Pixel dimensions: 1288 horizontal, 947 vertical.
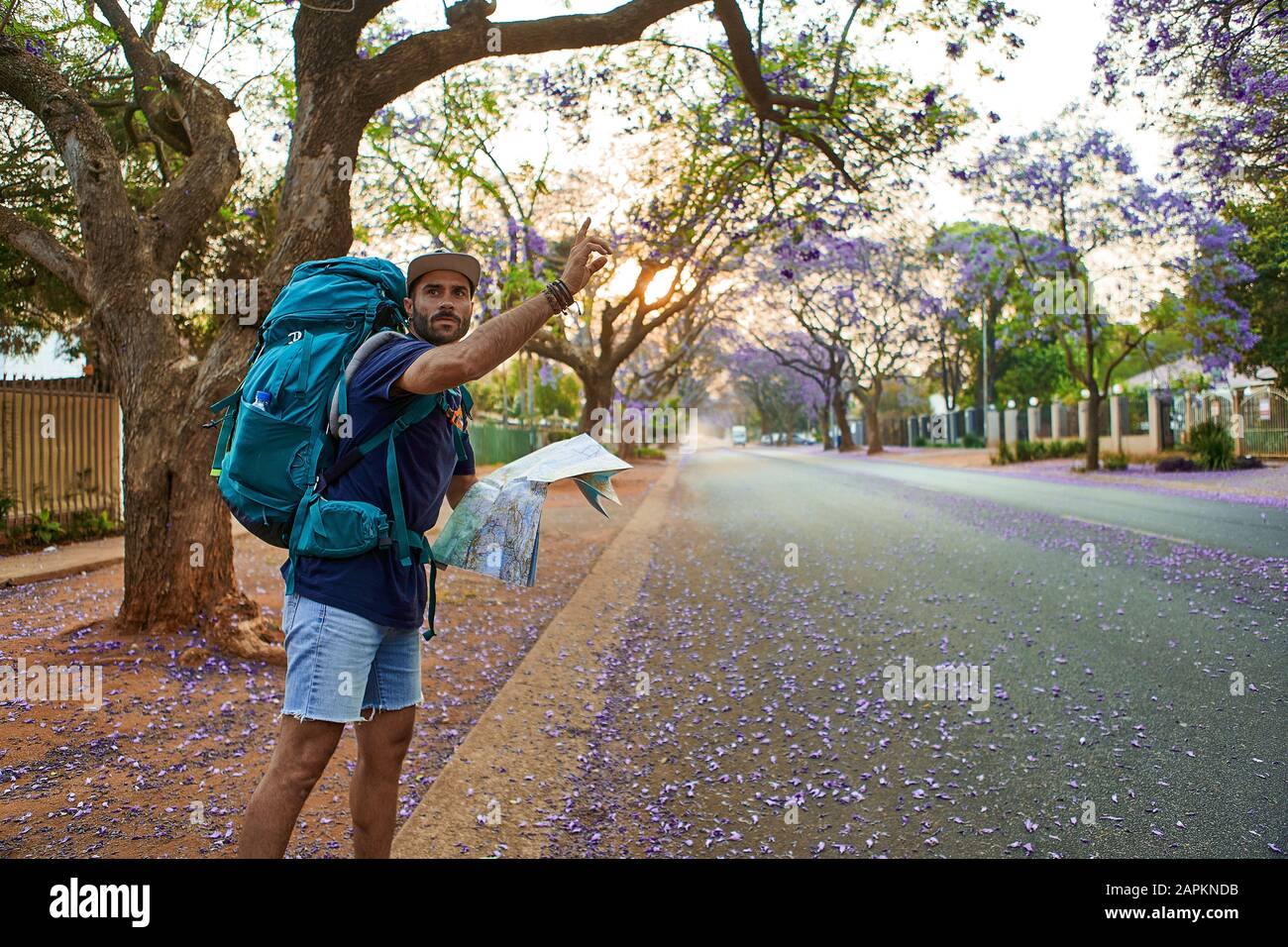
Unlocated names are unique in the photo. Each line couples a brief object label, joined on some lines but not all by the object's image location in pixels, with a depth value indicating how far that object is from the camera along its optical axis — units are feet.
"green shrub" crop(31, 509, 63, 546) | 35.32
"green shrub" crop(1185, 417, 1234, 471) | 75.66
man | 7.50
